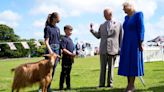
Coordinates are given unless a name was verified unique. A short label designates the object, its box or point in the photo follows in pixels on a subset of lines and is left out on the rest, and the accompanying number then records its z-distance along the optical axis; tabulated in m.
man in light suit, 7.34
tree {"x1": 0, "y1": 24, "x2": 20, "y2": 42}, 60.63
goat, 5.92
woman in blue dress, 6.25
